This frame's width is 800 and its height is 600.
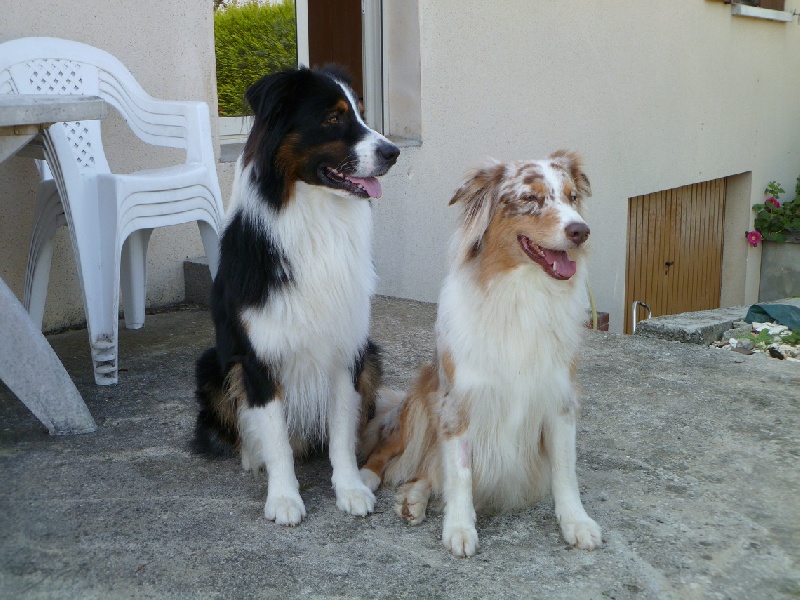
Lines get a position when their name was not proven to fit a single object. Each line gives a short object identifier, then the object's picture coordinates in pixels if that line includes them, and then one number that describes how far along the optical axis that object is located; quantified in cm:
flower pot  994
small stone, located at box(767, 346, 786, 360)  473
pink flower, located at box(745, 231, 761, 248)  979
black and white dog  260
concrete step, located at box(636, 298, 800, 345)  468
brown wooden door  847
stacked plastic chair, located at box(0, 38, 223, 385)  354
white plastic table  285
